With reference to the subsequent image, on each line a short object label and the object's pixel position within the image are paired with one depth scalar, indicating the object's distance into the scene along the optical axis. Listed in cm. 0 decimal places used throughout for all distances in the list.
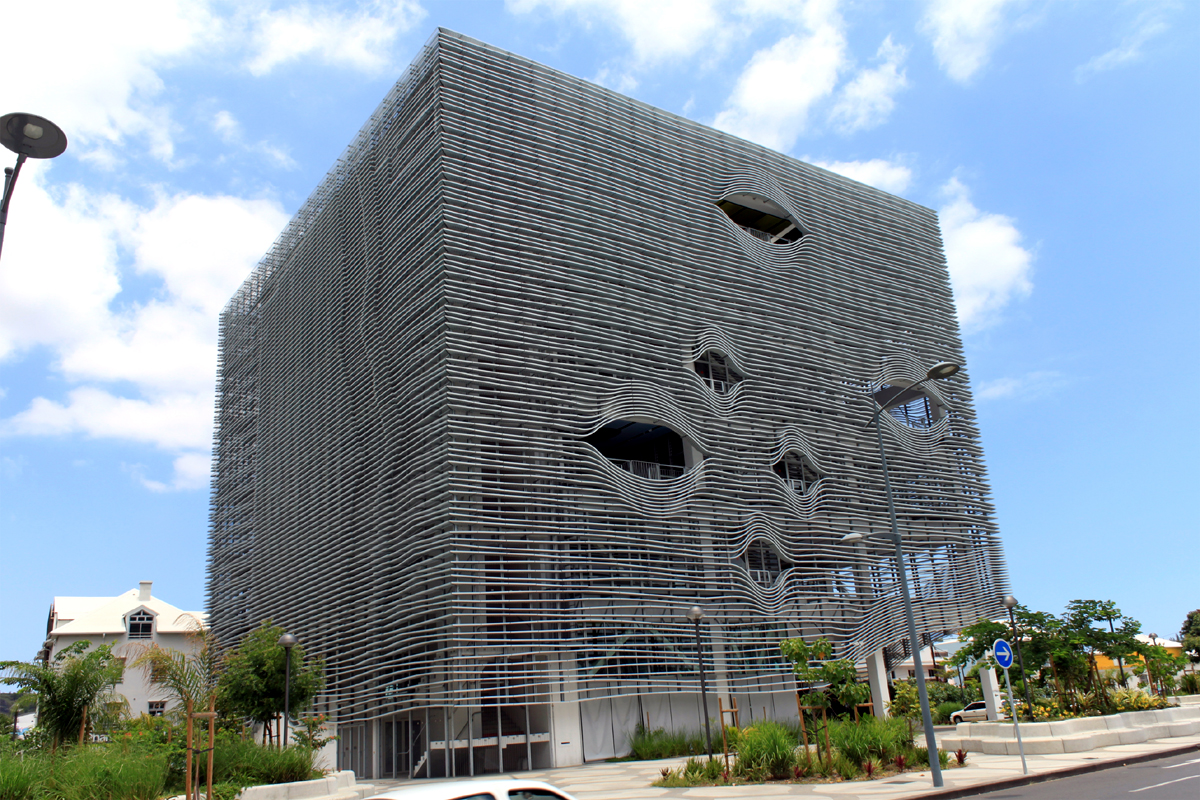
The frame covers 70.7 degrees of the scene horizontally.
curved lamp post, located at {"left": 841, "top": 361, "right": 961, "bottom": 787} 1477
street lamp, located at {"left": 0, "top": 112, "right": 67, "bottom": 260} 936
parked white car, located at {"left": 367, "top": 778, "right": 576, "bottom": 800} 688
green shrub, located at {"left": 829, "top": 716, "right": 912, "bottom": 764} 1728
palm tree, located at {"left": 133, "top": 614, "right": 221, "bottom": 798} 2056
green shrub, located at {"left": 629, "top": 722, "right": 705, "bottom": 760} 2378
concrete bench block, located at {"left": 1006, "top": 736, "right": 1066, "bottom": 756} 1917
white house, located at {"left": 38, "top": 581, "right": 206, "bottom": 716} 4572
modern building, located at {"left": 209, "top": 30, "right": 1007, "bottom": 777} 2347
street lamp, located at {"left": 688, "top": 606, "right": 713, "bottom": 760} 2130
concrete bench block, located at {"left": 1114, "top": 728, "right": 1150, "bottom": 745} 2011
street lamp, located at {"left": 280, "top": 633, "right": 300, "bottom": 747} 1883
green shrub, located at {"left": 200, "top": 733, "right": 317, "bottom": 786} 1527
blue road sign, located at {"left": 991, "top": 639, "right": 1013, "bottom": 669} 1599
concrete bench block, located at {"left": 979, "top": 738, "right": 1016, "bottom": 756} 1959
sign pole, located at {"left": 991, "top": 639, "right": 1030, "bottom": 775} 1598
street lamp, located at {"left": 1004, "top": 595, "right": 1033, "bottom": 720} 2099
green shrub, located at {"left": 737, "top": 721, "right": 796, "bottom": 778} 1712
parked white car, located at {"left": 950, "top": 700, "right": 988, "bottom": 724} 3269
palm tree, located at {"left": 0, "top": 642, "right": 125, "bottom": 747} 1844
